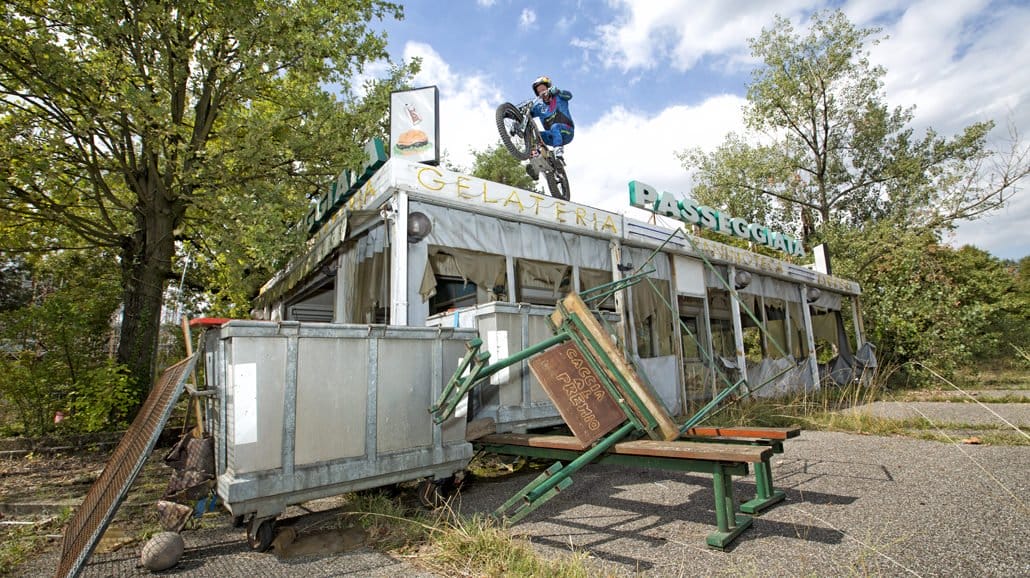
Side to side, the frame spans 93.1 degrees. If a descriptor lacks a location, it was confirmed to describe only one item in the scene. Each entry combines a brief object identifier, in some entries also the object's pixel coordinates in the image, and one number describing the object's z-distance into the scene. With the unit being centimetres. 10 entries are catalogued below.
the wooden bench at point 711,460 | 284
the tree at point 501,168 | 2402
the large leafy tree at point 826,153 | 2216
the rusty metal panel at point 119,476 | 257
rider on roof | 937
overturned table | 297
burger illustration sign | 693
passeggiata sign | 958
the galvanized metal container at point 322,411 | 303
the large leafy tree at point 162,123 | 779
